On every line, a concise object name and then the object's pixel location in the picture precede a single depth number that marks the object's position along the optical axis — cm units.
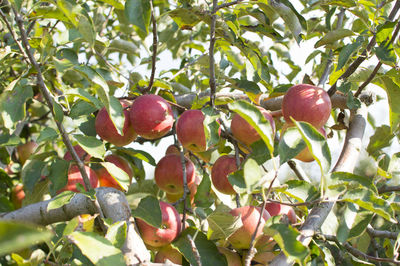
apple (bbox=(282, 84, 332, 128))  112
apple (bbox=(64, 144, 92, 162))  135
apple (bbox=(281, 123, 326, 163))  120
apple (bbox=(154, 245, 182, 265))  112
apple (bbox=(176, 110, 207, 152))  117
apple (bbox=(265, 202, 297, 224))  115
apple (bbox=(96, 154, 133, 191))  141
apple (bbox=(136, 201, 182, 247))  108
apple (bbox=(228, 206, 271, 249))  105
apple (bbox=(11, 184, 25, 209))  194
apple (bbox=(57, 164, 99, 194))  131
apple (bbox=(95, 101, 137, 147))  124
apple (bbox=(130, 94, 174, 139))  121
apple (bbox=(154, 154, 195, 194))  138
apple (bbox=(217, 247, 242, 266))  109
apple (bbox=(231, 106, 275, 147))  116
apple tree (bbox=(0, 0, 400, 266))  83
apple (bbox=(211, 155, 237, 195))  121
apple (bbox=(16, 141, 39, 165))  208
